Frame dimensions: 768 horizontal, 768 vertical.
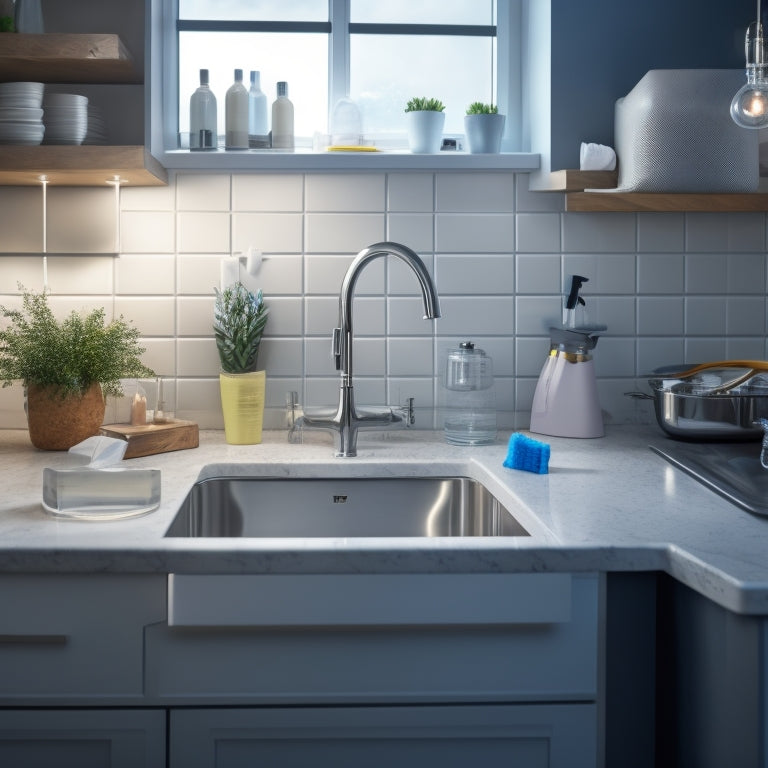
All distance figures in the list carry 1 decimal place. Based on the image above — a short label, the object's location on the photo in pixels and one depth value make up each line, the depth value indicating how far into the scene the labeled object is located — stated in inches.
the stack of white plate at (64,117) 69.8
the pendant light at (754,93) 55.7
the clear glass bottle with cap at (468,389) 77.2
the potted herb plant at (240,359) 74.3
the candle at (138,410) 71.7
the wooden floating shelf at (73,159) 67.4
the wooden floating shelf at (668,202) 74.0
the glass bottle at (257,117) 79.8
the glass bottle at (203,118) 78.5
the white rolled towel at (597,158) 73.5
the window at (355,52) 83.3
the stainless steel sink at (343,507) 67.8
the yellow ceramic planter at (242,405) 74.2
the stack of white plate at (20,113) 68.5
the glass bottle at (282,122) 79.7
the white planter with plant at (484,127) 79.0
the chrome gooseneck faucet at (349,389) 69.4
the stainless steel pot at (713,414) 69.7
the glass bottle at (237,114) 78.5
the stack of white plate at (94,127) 72.9
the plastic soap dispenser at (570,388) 75.9
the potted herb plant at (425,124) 79.4
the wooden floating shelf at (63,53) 68.0
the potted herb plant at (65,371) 70.3
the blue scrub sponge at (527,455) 62.9
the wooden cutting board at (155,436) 68.9
